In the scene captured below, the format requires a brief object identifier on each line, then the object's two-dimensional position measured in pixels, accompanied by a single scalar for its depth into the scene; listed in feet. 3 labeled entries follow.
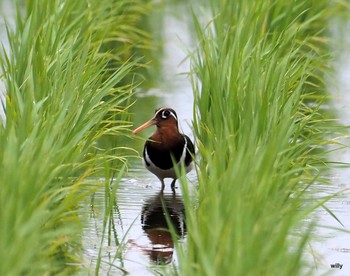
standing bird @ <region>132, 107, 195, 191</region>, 52.21
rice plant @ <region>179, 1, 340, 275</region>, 29.91
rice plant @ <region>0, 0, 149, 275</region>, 30.27
